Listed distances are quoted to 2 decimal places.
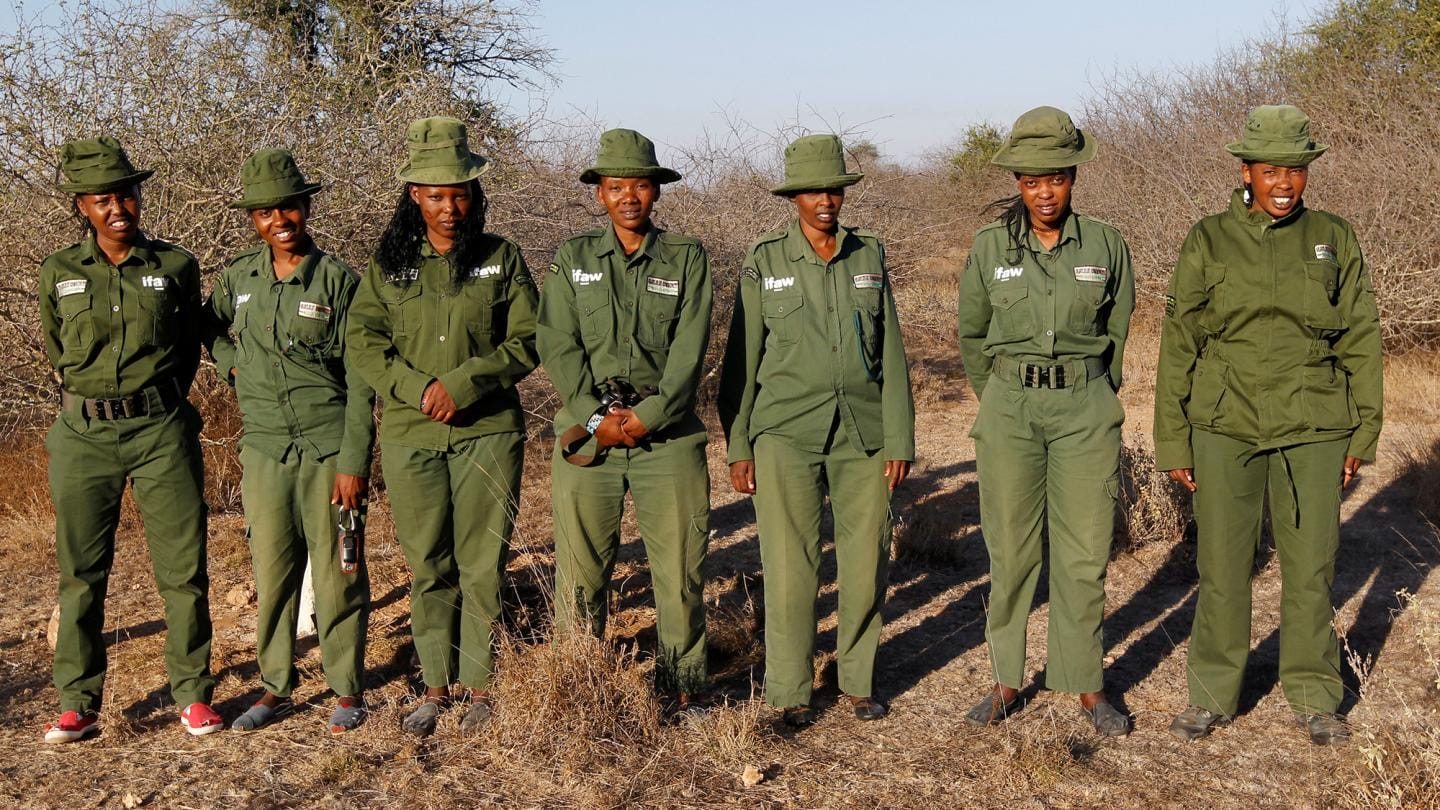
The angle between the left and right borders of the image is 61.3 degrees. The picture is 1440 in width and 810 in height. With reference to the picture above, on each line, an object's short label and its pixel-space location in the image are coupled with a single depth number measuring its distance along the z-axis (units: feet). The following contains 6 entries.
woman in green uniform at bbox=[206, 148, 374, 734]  14.07
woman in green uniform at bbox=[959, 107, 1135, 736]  13.46
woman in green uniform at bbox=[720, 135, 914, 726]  13.71
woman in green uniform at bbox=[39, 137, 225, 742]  14.07
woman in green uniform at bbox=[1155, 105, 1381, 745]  13.08
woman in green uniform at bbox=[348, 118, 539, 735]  13.66
